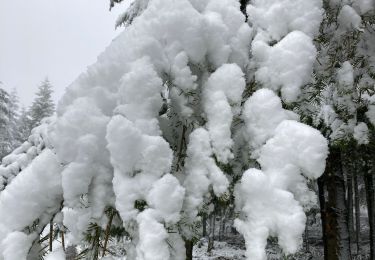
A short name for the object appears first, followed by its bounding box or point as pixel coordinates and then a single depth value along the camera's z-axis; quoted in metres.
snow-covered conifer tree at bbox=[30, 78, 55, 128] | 30.72
